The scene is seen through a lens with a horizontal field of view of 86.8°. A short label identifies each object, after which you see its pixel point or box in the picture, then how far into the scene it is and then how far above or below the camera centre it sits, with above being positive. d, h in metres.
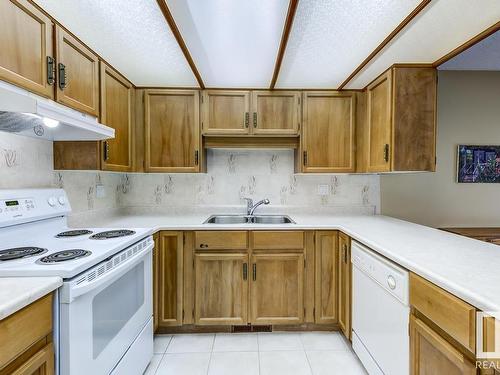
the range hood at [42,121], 0.93 +0.29
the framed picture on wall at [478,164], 2.56 +0.19
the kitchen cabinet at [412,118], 1.86 +0.46
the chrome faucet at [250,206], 2.58 -0.22
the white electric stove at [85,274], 0.96 -0.40
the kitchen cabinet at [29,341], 0.73 -0.48
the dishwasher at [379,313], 1.21 -0.70
